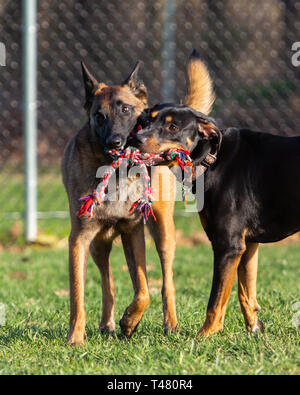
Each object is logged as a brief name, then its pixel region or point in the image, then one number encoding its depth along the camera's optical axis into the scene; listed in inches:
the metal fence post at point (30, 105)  494.9
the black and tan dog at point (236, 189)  259.3
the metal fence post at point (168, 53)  521.0
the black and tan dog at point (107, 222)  269.0
